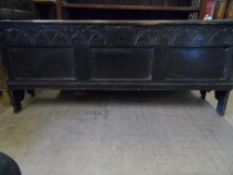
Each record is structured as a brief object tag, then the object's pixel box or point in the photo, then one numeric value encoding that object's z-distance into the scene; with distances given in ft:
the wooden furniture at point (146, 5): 6.52
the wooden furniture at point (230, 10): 6.94
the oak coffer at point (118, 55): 4.70
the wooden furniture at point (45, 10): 7.00
